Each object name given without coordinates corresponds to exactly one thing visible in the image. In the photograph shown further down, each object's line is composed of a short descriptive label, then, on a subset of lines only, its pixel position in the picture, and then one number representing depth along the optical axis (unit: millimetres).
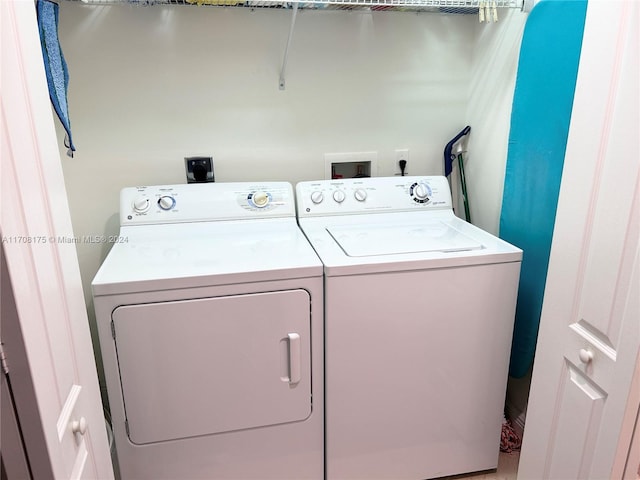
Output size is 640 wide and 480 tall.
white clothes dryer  1406
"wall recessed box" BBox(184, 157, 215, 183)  2008
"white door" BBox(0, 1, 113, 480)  677
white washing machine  1532
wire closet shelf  1737
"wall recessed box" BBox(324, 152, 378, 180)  2158
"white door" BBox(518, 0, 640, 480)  967
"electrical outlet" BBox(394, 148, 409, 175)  2209
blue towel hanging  1252
